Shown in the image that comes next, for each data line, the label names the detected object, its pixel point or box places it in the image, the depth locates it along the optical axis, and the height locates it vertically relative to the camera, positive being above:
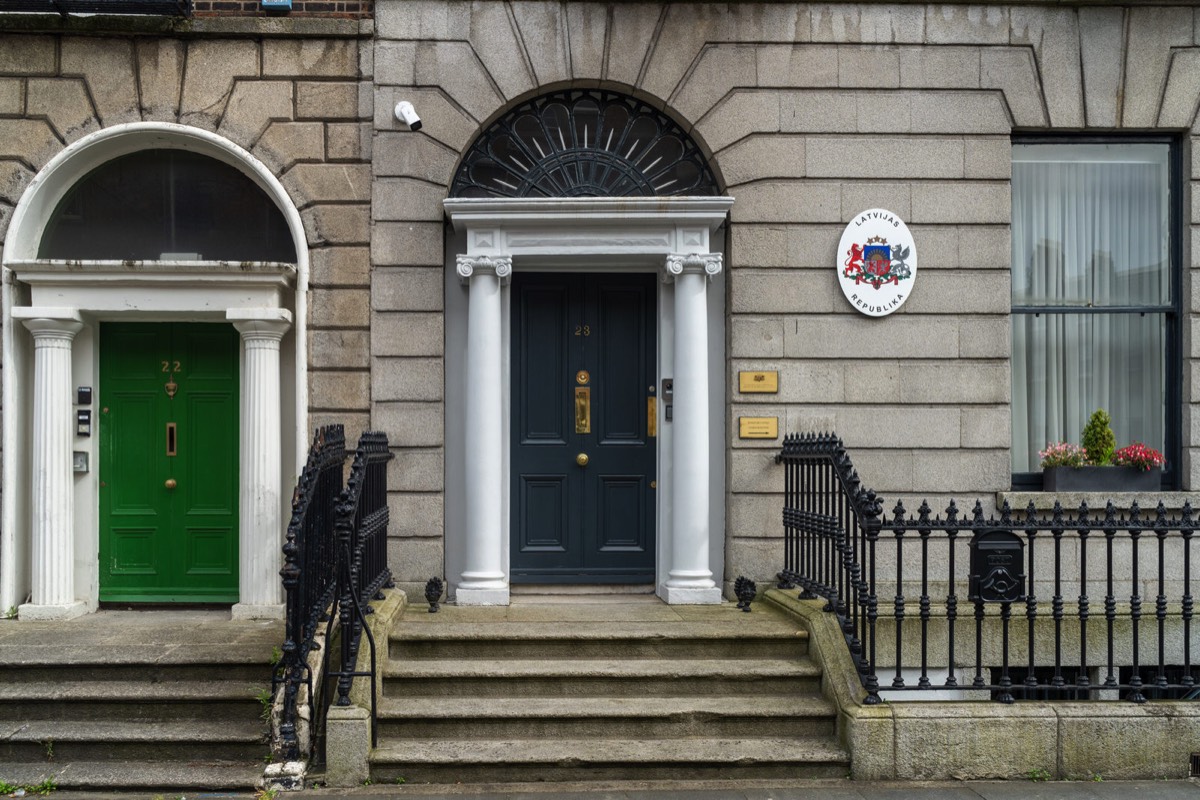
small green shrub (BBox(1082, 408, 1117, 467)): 7.84 -0.36
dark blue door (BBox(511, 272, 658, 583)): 8.13 -0.26
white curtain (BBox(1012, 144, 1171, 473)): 8.23 +0.93
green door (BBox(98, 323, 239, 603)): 7.98 -0.54
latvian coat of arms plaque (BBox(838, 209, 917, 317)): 7.88 +1.09
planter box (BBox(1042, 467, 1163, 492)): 7.84 -0.67
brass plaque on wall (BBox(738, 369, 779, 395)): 7.87 +0.12
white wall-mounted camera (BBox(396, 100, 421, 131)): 7.68 +2.25
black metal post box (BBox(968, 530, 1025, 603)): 6.07 -1.09
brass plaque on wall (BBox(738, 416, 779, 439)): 7.86 -0.25
